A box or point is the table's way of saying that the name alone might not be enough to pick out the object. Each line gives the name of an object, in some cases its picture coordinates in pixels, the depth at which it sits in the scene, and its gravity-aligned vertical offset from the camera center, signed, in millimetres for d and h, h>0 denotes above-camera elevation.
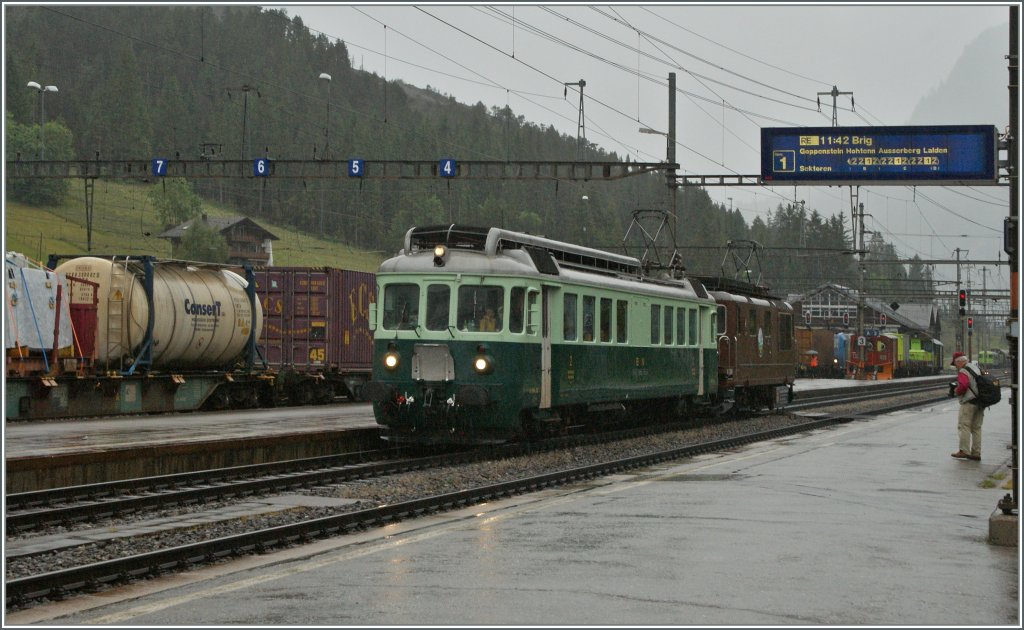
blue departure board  29609 +5068
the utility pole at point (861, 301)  63541 +3138
